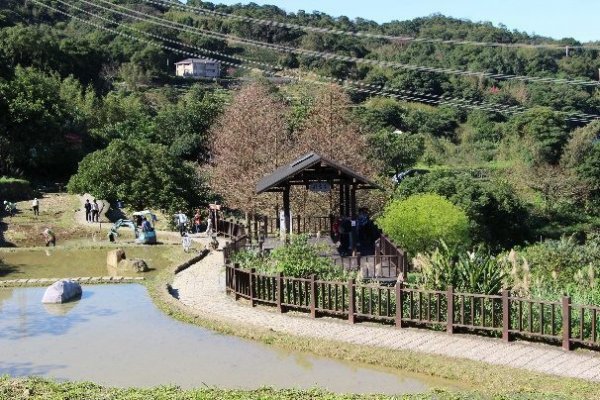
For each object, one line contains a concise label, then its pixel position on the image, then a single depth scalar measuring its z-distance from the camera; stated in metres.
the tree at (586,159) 47.25
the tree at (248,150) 34.09
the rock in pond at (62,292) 17.64
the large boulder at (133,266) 23.27
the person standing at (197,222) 32.38
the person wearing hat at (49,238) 29.64
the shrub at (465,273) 14.48
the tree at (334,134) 33.50
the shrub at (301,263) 16.48
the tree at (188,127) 52.56
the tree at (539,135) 52.44
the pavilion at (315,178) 20.97
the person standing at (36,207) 35.75
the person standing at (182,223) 30.47
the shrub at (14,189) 40.06
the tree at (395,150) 48.88
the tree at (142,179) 36.97
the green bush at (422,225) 23.42
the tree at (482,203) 33.19
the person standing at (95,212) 33.84
